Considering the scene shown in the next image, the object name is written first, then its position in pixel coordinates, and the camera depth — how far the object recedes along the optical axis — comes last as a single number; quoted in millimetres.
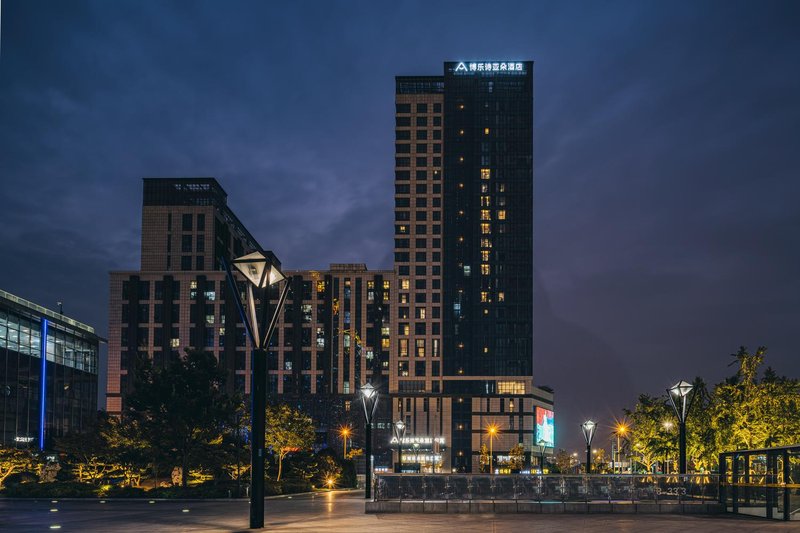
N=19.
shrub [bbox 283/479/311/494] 54844
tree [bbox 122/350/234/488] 49594
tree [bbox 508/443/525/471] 141625
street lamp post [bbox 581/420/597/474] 61750
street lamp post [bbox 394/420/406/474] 58944
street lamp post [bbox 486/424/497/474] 147562
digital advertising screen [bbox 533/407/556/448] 157875
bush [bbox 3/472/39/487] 56325
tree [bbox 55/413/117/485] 50438
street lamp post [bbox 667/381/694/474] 41062
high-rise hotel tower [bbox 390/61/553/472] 151625
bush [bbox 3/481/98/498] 46719
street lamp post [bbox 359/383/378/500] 46656
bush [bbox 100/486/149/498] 45875
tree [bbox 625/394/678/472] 61062
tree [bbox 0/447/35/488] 55031
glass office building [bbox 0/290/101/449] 79250
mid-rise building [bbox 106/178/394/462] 140500
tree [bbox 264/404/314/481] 64750
